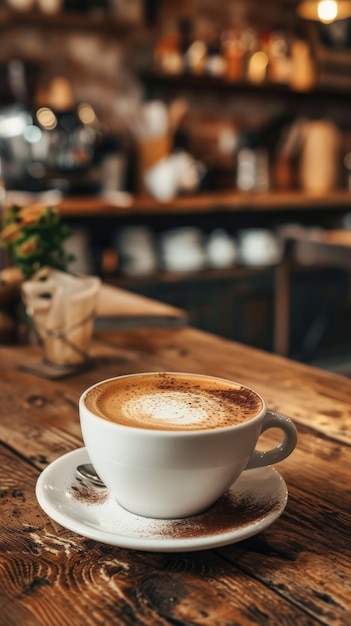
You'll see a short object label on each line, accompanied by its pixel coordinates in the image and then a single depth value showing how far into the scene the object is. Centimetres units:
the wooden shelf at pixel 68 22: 346
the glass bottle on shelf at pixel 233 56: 420
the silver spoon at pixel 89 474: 69
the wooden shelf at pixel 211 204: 340
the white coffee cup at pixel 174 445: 58
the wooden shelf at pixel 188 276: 364
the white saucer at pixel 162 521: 58
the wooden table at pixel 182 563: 53
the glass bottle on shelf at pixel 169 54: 405
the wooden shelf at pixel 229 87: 404
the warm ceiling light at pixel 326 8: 300
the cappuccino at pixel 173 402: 61
